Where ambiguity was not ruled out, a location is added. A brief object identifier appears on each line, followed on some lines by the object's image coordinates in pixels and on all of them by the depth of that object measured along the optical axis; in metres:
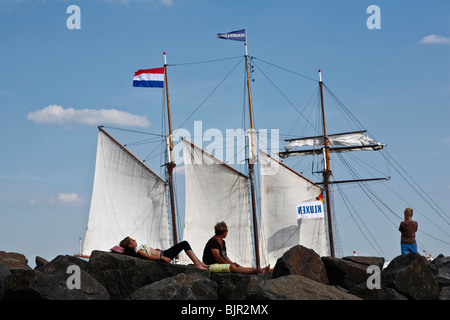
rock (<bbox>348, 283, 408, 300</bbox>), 17.16
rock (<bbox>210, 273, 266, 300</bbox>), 17.52
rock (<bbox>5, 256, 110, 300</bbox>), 16.12
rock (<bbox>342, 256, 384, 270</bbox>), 20.56
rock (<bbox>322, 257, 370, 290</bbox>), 19.42
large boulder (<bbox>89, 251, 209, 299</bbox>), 18.11
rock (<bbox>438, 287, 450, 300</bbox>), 18.89
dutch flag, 50.12
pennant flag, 48.62
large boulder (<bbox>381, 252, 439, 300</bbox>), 18.52
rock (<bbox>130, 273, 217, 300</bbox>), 15.80
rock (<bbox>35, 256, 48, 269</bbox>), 23.45
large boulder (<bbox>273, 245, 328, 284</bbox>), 18.73
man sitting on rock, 18.52
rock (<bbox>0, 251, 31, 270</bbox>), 21.78
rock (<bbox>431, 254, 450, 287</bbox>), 20.03
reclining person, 18.64
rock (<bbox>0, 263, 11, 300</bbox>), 17.07
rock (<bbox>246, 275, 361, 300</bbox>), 15.73
